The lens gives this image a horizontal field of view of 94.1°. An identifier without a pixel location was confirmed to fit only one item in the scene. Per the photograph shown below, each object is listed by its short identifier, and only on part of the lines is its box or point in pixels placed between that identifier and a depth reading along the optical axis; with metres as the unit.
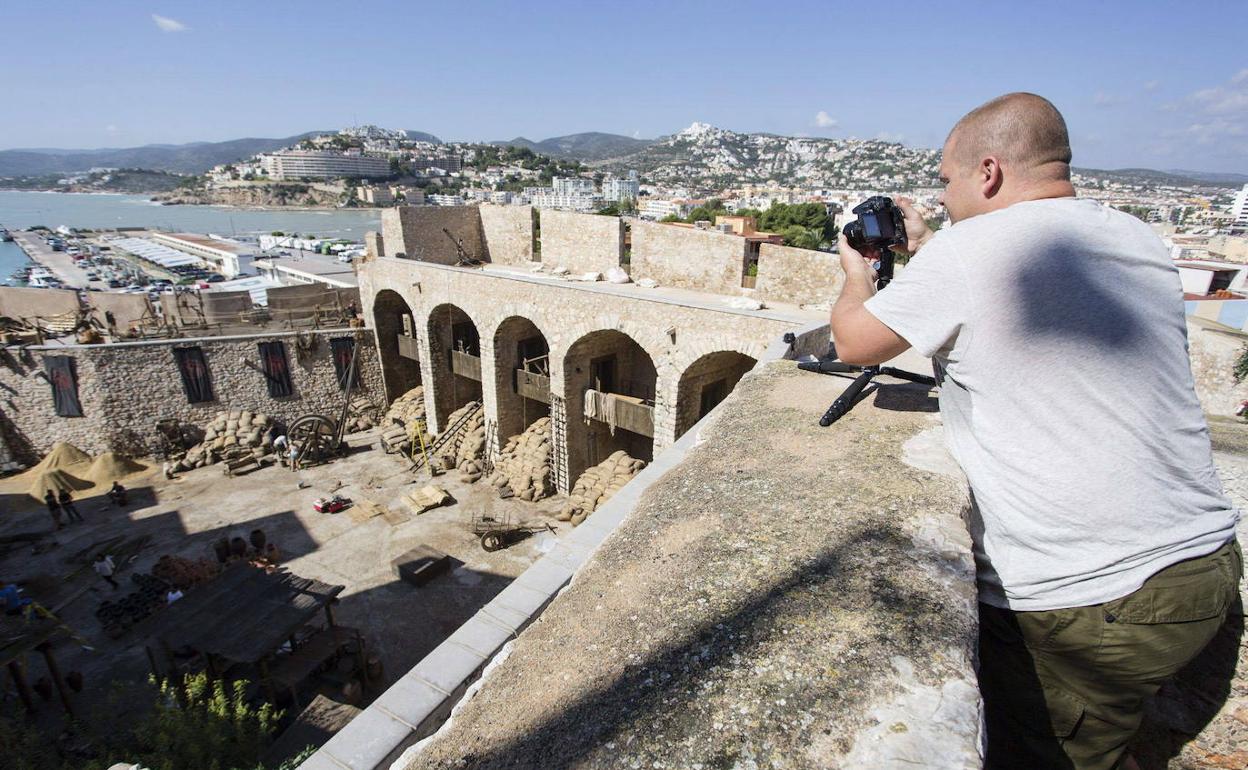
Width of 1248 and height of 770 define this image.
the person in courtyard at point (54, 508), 13.46
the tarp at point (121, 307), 17.59
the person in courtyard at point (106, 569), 11.31
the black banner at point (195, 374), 16.42
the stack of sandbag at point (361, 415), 18.61
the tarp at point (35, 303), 17.25
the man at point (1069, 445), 1.50
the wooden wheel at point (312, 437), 16.36
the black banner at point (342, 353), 18.20
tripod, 3.12
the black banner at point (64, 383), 15.37
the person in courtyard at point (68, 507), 13.77
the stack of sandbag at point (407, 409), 18.19
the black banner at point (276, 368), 17.25
